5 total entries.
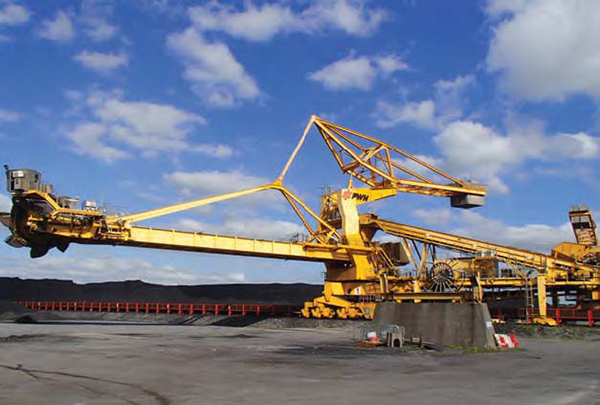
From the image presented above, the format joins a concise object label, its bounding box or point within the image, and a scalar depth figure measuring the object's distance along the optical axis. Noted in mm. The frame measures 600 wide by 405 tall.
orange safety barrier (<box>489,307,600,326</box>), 33781
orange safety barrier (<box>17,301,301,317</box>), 49156
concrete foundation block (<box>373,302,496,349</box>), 21875
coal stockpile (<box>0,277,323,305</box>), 87500
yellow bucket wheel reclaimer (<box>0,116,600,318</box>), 32375
